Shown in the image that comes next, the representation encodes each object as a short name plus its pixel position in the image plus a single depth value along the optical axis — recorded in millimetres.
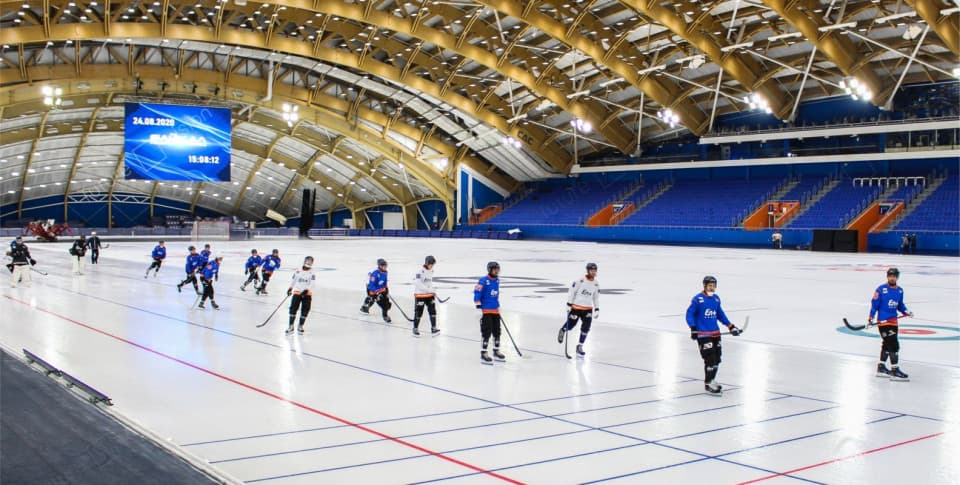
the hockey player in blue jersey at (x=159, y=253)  29636
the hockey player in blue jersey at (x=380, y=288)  17828
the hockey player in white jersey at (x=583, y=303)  13531
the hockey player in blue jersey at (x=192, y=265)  22678
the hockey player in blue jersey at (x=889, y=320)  11555
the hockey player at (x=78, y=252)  30391
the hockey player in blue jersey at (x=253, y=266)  24406
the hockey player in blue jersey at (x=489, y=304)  13070
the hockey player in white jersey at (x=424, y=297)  16062
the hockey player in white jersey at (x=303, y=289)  15867
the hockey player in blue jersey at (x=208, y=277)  20422
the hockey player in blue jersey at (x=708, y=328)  10742
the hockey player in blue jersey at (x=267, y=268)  23866
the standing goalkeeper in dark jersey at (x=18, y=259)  24656
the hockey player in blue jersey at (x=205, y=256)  20827
